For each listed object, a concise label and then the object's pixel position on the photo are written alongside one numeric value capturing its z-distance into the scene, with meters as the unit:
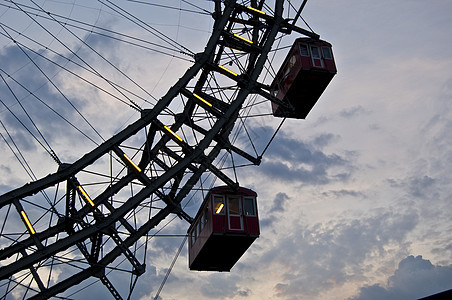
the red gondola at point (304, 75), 24.25
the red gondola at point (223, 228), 22.95
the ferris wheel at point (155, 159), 21.22
